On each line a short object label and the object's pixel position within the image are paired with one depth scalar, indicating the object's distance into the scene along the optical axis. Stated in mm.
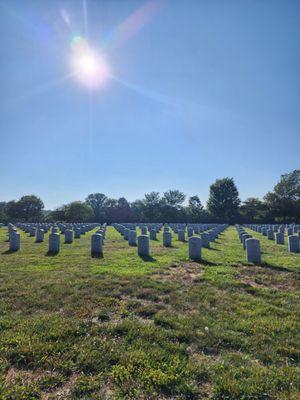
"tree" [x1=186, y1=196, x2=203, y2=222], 73894
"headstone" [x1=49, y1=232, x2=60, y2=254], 14147
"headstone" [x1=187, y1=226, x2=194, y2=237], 23984
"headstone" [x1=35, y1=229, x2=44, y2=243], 18784
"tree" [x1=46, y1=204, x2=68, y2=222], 68812
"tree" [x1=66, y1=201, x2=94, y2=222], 67438
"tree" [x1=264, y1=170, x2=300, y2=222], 62778
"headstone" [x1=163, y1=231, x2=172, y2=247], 17422
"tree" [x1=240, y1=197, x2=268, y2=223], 66212
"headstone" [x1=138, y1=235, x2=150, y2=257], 13023
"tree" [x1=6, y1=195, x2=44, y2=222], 69625
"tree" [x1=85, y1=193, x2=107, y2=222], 95831
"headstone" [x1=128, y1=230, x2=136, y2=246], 17422
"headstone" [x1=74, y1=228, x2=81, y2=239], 23250
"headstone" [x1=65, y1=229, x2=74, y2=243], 18775
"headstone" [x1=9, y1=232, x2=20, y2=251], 14625
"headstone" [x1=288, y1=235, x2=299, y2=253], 14437
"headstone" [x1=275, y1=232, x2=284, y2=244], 19250
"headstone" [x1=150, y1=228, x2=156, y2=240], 22519
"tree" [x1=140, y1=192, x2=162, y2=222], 77244
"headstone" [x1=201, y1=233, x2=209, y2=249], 17048
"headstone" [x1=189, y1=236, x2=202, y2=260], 12133
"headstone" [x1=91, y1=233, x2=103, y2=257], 13374
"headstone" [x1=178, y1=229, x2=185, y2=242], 21362
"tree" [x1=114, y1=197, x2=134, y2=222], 75706
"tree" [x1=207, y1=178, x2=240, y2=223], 72462
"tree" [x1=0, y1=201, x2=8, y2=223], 69088
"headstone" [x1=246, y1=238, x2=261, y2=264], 11266
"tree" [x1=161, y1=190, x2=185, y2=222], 76000
